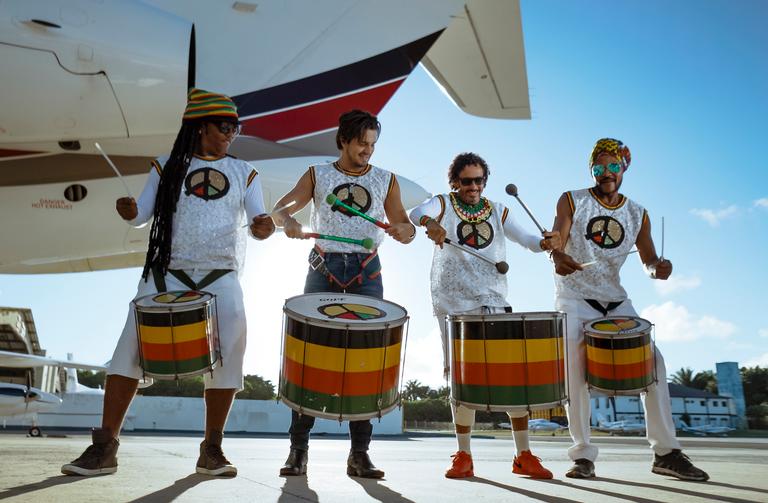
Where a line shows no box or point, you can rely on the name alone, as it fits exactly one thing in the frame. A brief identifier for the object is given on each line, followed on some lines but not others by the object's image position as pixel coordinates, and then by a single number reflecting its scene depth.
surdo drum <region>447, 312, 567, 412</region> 2.97
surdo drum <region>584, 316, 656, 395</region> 3.63
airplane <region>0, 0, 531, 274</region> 6.11
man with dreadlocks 3.24
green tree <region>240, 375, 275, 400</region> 45.81
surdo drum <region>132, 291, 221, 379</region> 2.92
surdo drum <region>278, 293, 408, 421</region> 2.55
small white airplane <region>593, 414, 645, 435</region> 43.61
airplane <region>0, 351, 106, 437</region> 19.38
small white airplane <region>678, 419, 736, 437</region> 43.84
